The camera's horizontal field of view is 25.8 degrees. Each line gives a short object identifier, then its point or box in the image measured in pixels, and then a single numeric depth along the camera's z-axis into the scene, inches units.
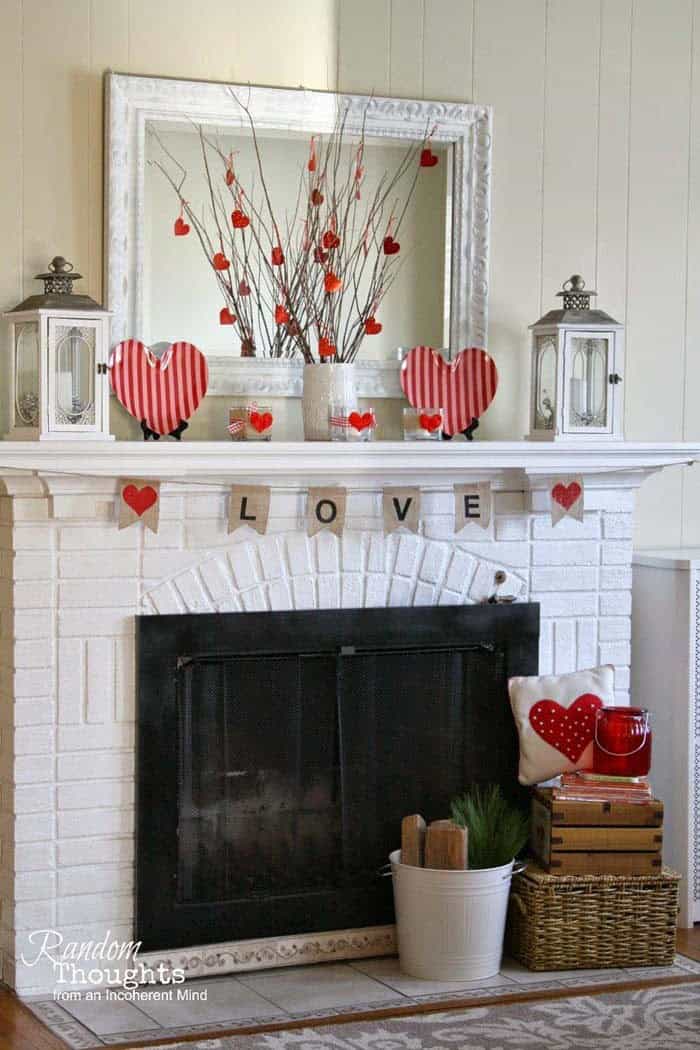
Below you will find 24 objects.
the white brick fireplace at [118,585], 121.5
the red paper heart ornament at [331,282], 128.6
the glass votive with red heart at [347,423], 127.0
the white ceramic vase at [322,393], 127.6
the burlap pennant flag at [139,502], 121.9
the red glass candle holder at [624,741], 129.8
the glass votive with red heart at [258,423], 125.4
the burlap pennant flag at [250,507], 125.6
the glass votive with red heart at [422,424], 131.3
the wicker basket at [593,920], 128.3
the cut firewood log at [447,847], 125.8
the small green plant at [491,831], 129.2
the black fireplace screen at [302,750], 126.4
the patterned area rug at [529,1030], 112.7
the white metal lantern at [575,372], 134.4
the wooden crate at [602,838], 128.9
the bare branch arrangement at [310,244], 128.8
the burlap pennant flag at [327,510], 128.1
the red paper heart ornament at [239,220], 128.0
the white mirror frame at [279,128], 124.3
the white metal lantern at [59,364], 118.3
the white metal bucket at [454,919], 125.4
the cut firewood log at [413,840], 127.1
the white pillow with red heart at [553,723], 133.2
